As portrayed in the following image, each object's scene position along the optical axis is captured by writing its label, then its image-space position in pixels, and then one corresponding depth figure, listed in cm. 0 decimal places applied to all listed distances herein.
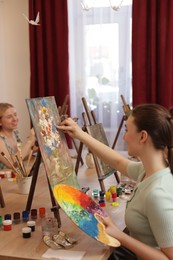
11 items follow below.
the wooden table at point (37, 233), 151
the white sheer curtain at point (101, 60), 413
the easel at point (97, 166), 234
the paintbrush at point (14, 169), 229
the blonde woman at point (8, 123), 316
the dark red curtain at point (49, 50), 426
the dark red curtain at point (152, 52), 387
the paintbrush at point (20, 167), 230
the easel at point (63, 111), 202
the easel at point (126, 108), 329
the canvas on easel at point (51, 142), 178
